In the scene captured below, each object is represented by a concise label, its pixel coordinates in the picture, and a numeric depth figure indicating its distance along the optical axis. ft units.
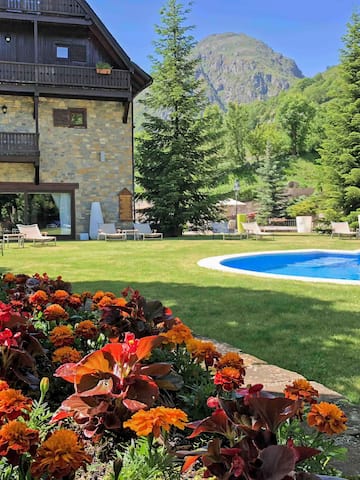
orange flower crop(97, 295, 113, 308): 8.64
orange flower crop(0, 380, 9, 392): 4.71
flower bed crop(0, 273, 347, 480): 3.79
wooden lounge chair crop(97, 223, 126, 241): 63.30
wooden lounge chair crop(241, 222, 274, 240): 64.25
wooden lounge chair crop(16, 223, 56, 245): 54.13
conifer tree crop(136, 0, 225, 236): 72.95
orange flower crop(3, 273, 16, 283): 12.09
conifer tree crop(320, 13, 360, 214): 69.56
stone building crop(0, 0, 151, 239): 62.44
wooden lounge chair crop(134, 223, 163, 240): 65.09
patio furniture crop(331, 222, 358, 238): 62.90
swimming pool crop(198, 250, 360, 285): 36.71
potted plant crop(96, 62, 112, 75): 64.23
